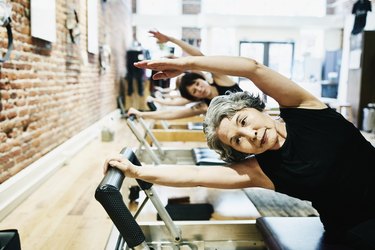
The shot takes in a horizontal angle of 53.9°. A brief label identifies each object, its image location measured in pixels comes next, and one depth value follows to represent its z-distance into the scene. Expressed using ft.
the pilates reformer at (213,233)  3.69
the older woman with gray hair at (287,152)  4.79
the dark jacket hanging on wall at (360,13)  28.22
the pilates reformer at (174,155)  11.59
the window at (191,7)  45.65
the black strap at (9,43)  9.49
